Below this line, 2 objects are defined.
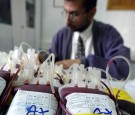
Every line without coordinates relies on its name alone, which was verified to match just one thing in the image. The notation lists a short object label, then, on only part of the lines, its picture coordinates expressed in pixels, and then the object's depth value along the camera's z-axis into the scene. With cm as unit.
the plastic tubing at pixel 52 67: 26
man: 75
